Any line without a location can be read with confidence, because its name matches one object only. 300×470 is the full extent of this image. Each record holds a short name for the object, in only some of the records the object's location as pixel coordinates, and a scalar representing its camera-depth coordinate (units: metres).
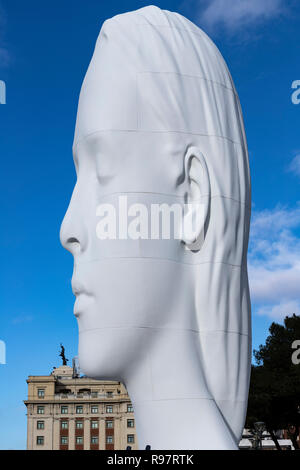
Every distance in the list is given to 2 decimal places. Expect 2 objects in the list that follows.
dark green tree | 27.88
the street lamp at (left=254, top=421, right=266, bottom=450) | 28.40
